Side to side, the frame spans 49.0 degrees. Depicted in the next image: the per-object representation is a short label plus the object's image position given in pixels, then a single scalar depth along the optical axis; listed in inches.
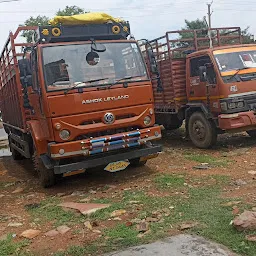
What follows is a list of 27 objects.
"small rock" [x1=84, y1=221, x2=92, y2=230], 126.8
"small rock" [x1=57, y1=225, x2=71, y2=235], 124.7
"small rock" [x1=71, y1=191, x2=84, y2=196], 173.4
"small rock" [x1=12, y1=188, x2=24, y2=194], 192.3
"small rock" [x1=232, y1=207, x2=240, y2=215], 124.4
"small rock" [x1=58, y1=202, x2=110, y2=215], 140.8
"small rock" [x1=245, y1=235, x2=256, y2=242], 103.3
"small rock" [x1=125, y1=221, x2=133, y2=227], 124.3
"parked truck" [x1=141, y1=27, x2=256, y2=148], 232.4
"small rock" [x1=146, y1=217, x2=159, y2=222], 126.5
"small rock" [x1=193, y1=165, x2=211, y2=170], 198.1
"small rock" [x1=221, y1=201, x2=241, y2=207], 133.1
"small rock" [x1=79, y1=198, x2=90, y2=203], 159.0
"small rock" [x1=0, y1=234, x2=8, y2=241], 123.0
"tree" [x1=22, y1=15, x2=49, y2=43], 1096.6
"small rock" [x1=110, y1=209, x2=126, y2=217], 136.4
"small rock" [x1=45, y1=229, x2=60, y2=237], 123.5
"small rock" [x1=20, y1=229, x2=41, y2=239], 123.9
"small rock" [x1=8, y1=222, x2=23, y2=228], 136.6
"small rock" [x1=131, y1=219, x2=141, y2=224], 126.2
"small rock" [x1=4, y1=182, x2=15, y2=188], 208.6
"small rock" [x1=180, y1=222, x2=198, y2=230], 117.2
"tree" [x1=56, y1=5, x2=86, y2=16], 1105.8
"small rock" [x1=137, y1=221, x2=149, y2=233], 118.6
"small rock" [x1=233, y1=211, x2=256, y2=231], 108.6
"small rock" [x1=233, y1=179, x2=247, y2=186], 161.0
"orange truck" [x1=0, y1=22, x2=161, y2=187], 168.4
